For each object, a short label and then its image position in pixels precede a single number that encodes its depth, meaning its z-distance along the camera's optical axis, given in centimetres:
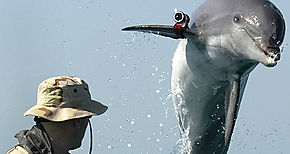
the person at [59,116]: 709
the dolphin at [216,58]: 1191
